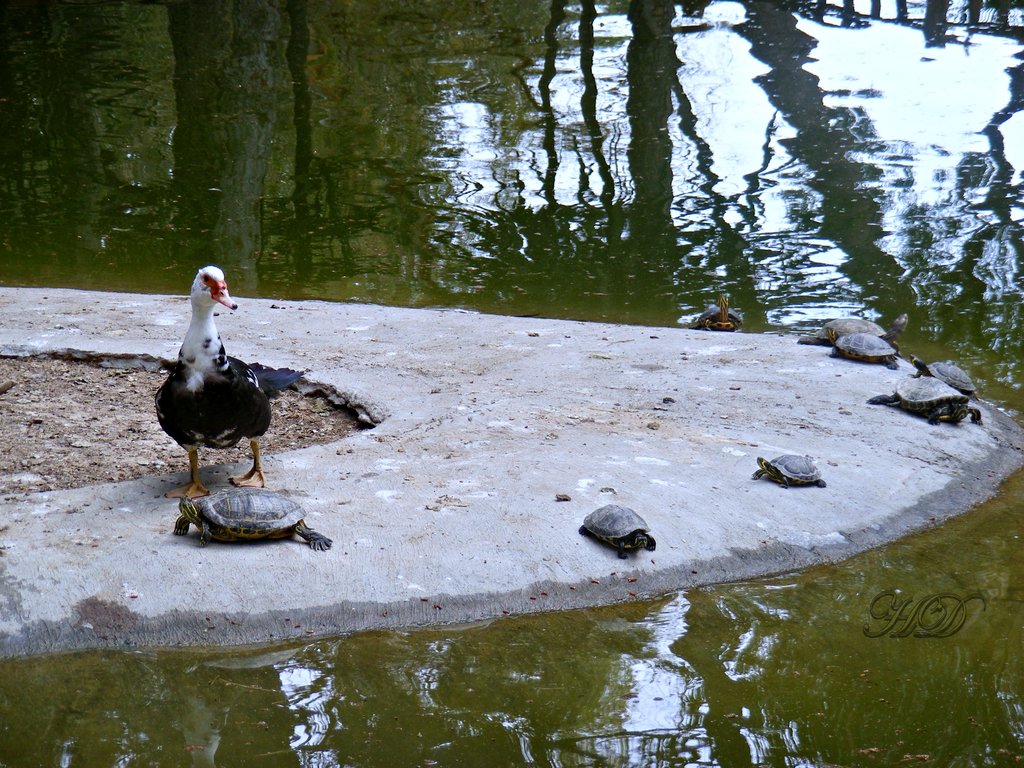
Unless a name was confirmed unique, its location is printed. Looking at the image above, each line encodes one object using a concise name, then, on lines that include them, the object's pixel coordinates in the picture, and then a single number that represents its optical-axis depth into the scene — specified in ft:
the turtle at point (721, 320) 31.42
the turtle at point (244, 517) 15.37
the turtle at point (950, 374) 25.09
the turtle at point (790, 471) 18.76
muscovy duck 16.76
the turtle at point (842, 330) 28.27
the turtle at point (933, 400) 22.76
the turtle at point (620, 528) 16.07
